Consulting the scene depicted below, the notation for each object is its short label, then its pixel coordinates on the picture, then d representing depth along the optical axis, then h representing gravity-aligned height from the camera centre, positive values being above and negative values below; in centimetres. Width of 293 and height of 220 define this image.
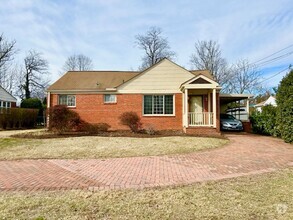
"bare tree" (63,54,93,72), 5453 +1317
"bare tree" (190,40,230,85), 4259 +1062
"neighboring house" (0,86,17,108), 2685 +201
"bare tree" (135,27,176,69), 4905 +1558
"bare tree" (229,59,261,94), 4500 +750
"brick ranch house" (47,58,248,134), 1803 +140
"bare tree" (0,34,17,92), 4115 +1029
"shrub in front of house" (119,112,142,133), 1673 -30
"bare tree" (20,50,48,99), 4490 +832
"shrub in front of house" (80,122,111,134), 1817 -89
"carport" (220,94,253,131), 1828 +119
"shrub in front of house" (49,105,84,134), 1568 -14
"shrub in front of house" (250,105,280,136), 1570 -41
